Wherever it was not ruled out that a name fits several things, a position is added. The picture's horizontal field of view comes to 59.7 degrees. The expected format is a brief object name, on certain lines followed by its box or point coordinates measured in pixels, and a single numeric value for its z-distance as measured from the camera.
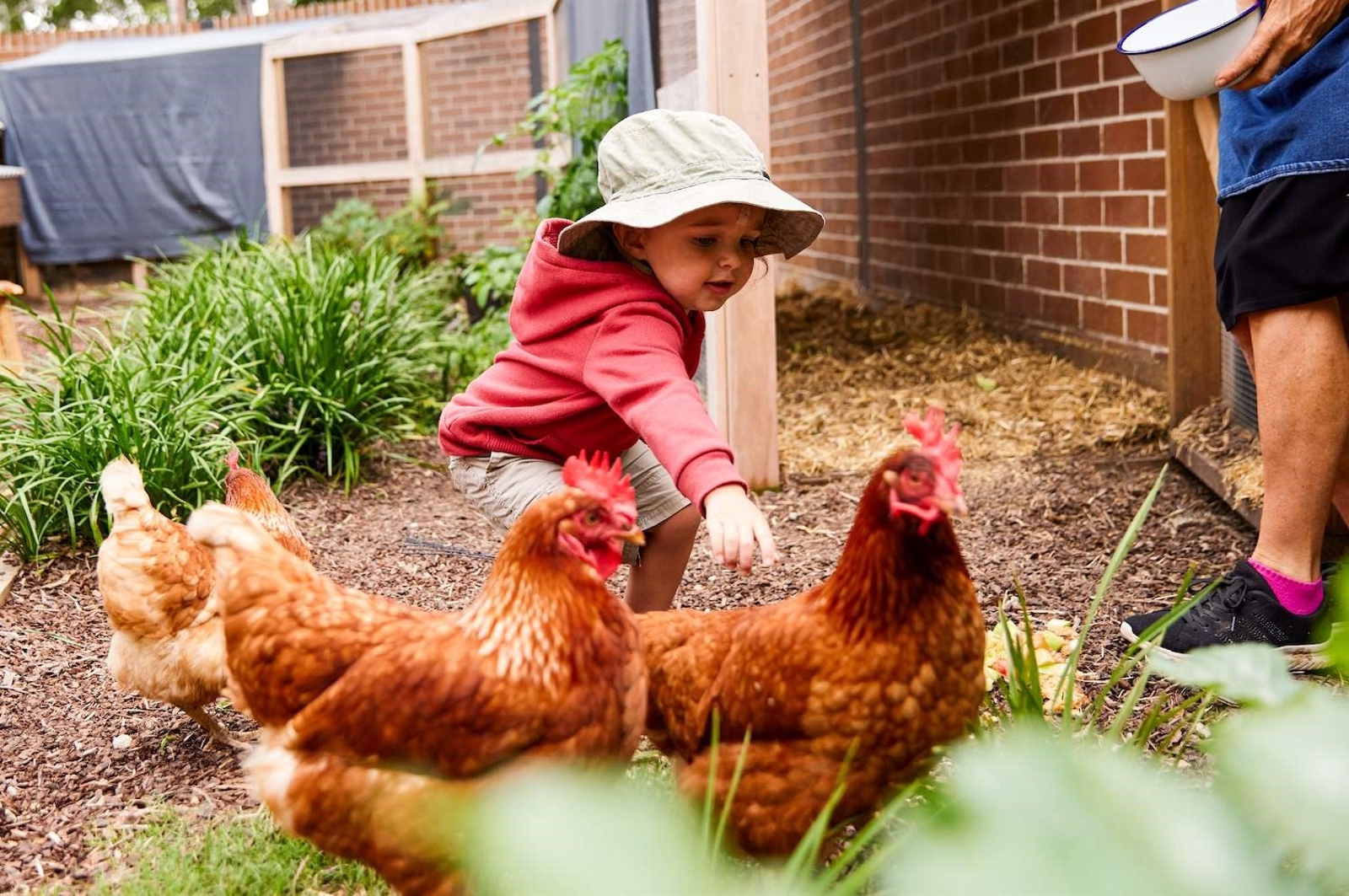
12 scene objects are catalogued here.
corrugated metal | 4.09
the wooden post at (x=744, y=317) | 4.29
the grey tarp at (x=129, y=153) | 11.36
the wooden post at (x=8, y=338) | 4.91
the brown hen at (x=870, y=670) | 1.78
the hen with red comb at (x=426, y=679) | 1.74
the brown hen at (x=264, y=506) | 3.03
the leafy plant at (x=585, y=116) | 6.14
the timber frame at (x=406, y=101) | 8.81
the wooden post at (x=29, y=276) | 11.84
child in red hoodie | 2.45
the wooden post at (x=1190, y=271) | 4.36
